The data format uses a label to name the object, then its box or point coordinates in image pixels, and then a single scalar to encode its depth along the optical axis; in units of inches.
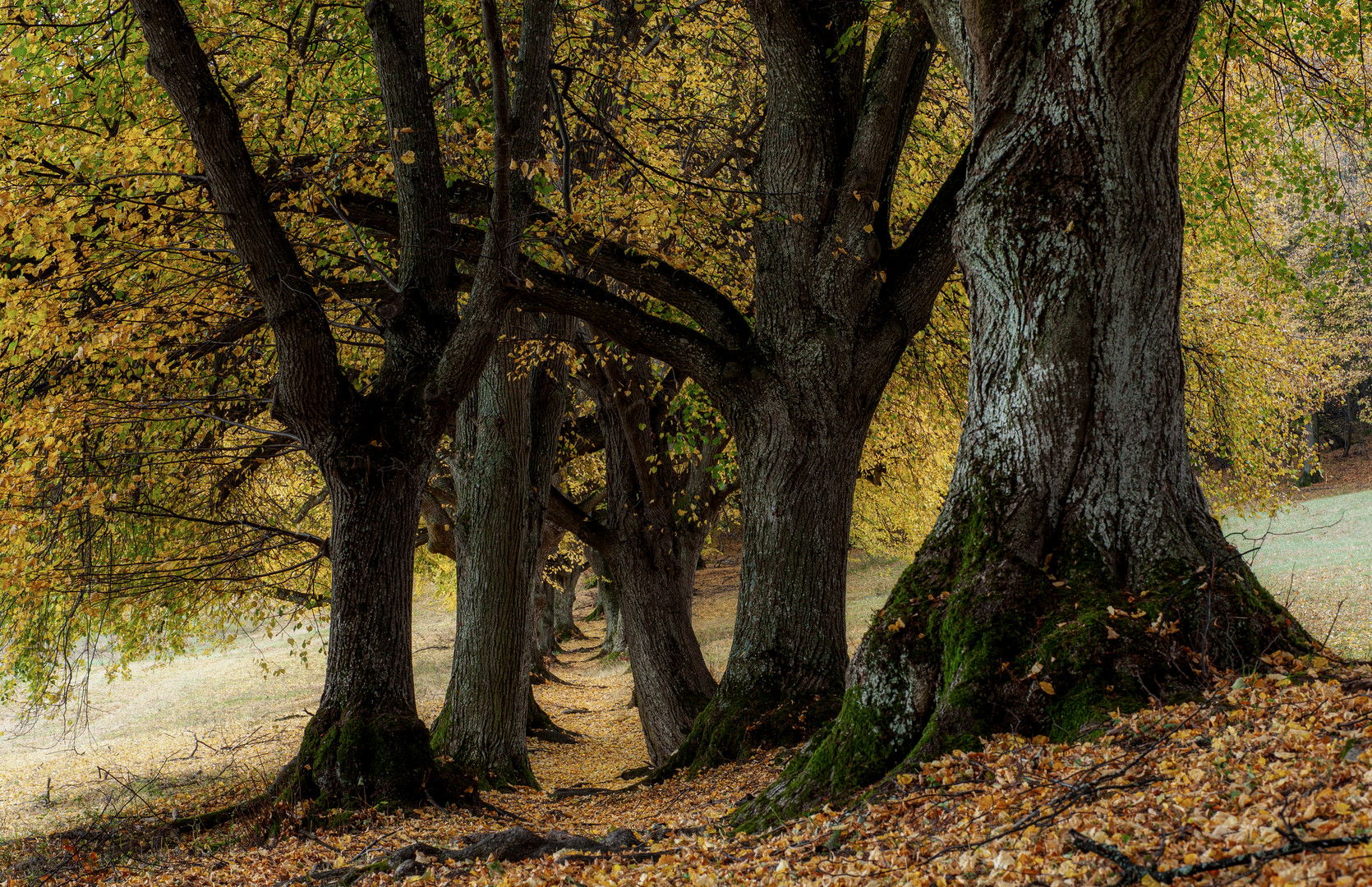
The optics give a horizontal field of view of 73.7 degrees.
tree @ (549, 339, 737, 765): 457.4
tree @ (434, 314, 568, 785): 388.5
